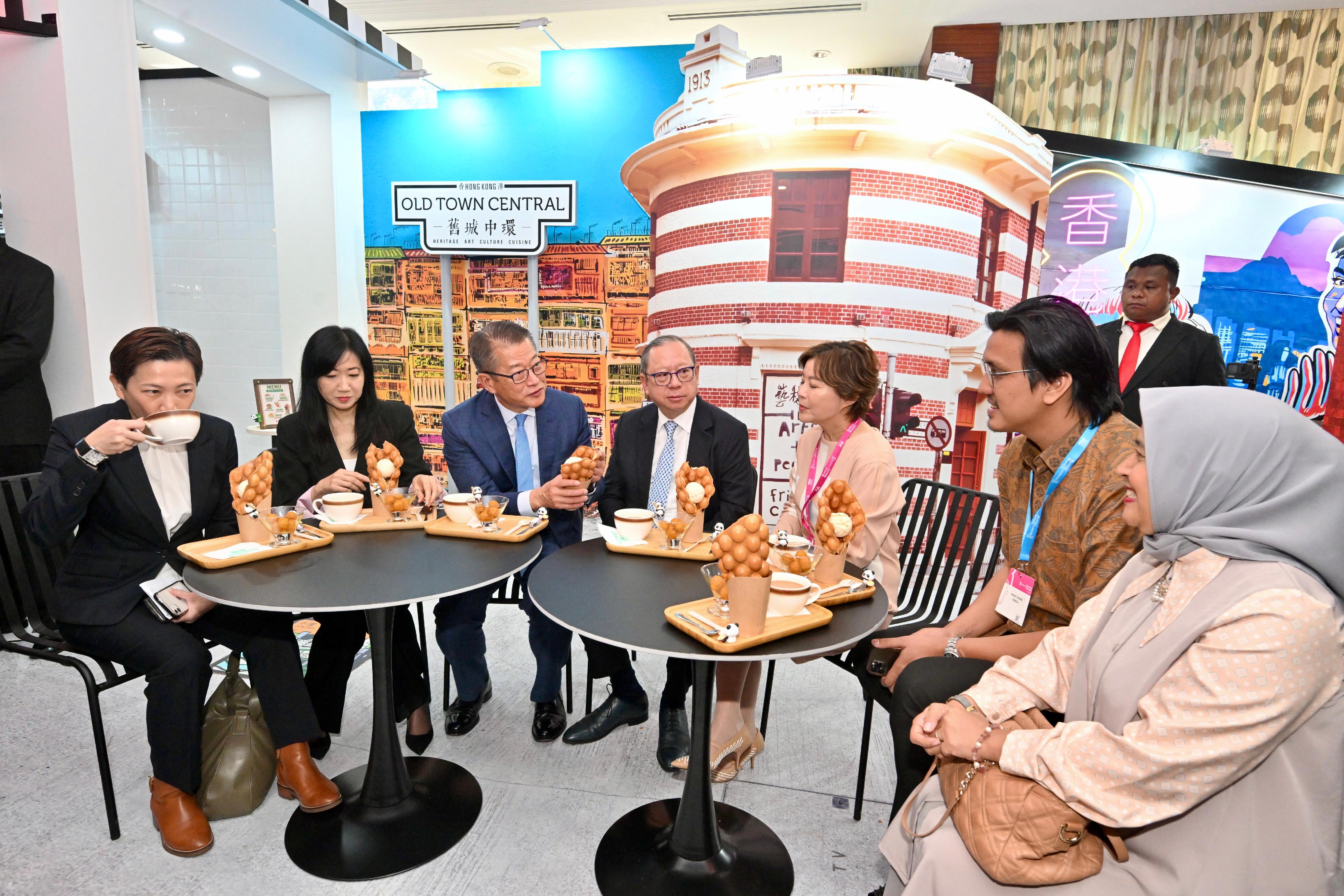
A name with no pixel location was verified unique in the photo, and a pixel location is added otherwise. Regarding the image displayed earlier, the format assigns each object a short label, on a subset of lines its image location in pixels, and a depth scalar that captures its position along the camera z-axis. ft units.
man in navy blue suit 9.36
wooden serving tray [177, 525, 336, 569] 6.49
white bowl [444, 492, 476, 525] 7.87
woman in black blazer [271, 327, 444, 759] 8.69
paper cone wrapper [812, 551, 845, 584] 6.47
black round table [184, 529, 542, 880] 6.01
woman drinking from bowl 7.02
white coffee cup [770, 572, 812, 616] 5.81
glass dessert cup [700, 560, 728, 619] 5.63
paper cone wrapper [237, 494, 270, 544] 7.00
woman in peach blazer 7.87
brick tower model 13.70
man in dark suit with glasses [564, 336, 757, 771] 9.07
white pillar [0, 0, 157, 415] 11.09
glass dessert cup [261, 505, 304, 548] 7.03
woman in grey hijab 3.72
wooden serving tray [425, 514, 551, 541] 7.58
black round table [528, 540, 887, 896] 5.61
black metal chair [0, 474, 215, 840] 7.20
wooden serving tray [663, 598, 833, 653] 5.09
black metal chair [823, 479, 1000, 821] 8.48
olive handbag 7.52
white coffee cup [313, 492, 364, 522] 7.86
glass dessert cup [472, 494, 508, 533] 7.80
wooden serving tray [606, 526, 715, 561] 7.18
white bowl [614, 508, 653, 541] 7.45
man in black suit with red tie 12.58
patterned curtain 15.94
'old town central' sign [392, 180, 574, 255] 17.25
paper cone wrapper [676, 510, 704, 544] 7.38
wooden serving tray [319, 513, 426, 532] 7.81
